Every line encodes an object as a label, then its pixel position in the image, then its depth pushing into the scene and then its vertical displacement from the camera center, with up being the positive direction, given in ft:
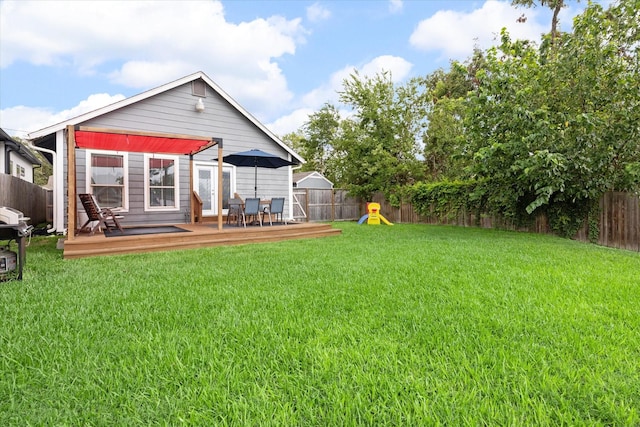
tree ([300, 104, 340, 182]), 92.48 +21.41
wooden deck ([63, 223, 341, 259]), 20.65 -2.08
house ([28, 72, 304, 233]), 27.76 +5.39
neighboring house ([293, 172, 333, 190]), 80.02 +7.48
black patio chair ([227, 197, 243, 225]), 31.19 +0.14
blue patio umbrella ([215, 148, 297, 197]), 29.09 +4.68
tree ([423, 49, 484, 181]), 56.44 +12.77
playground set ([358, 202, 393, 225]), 49.14 -0.72
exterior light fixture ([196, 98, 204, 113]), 33.84 +10.81
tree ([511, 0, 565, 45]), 45.60 +28.48
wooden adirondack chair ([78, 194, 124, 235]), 23.98 -0.09
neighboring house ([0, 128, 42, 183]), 39.58 +7.85
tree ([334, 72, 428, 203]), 54.44 +13.68
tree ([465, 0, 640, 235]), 26.02 +8.40
